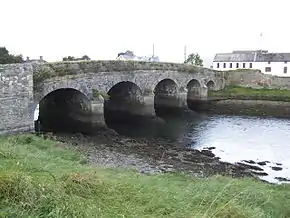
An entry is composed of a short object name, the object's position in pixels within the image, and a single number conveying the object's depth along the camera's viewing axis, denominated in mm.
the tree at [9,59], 31338
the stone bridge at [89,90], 21672
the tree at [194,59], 67925
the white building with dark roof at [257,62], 58438
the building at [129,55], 73325
